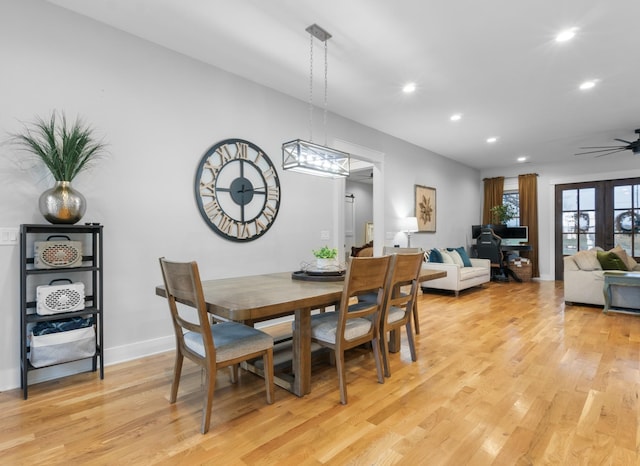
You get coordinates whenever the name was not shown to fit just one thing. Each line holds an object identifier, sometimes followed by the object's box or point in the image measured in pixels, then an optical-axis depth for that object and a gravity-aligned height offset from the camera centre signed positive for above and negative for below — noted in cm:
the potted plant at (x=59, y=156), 226 +53
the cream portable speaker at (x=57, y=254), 226 -13
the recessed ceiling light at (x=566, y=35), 279 +164
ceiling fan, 541 +158
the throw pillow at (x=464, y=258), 666 -45
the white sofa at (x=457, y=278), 556 -73
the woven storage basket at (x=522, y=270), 738 -75
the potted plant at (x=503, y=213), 802 +51
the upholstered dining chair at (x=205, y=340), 177 -60
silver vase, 225 +21
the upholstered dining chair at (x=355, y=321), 207 -58
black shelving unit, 218 -29
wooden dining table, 175 -36
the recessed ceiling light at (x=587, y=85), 373 +164
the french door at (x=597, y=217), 684 +37
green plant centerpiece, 274 -19
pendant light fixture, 263 +62
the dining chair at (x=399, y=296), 238 -47
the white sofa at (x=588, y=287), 454 -72
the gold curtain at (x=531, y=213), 782 +49
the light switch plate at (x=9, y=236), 229 -1
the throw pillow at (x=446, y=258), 619 -42
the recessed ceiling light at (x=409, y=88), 383 +166
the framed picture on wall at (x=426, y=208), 644 +51
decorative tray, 257 -31
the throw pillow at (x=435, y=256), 612 -38
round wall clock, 331 +46
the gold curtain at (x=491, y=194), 831 +98
